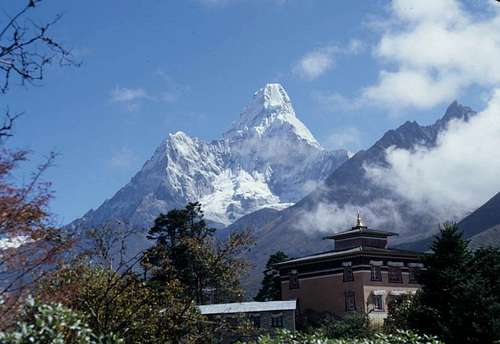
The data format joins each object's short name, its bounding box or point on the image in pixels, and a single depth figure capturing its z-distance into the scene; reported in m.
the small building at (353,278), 51.00
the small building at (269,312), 48.72
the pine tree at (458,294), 26.59
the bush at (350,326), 40.35
